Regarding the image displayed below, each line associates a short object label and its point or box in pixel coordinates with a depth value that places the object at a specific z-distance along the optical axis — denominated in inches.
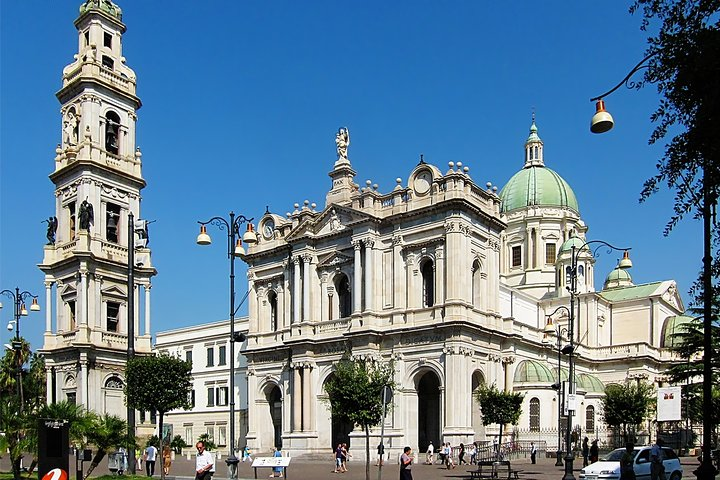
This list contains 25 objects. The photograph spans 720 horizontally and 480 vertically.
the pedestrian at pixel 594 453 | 1427.9
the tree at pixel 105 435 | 1048.2
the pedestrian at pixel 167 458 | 1440.8
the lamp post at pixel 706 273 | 447.5
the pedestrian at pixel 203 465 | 824.9
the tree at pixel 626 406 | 1851.6
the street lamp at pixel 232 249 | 1134.4
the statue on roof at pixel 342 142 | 2274.9
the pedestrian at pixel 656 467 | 854.5
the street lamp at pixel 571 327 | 1258.6
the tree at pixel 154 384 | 1267.2
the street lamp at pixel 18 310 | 1593.3
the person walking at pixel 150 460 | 1370.6
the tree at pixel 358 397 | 1253.7
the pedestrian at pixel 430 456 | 1825.8
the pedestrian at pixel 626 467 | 868.6
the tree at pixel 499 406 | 1766.7
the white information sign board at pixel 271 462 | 1261.1
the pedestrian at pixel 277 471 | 1385.8
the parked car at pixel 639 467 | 1084.5
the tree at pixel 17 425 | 1023.6
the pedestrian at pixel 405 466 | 950.4
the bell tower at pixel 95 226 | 2070.6
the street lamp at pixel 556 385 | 1525.6
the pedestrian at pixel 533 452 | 1782.7
